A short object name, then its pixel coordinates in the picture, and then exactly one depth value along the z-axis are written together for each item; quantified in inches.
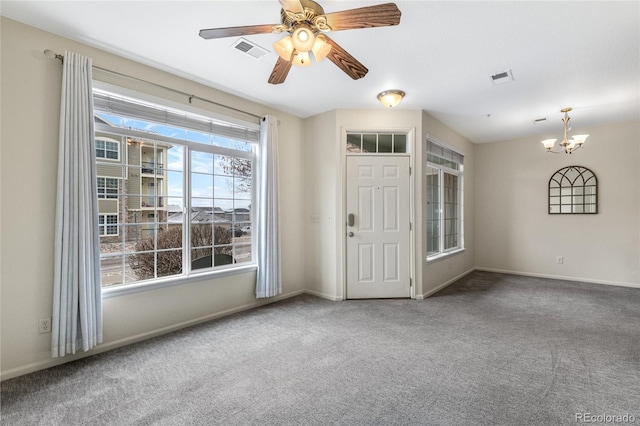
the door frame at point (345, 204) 165.6
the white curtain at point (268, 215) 152.0
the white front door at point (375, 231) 166.4
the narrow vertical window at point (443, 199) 189.8
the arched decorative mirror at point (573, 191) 201.3
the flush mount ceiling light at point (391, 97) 137.6
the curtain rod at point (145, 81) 94.4
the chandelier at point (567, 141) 164.7
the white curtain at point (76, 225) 92.7
